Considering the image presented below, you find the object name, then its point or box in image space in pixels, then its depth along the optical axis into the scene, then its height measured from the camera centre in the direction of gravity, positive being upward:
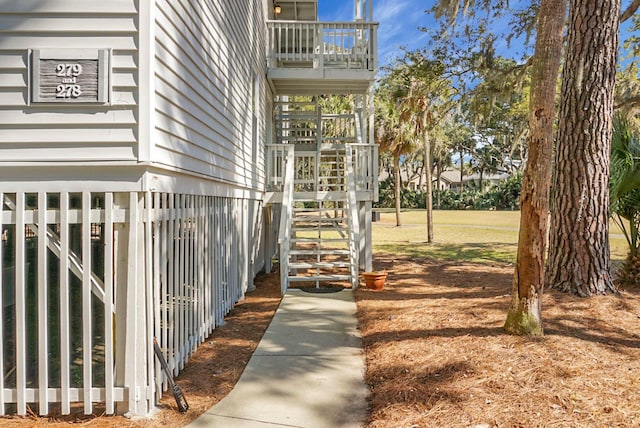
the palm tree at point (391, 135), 19.12 +3.24
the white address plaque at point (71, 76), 3.12 +0.95
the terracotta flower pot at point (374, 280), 7.23 -1.20
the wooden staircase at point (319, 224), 7.51 -0.34
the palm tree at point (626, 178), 6.02 +0.39
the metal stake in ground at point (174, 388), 3.21 -1.33
